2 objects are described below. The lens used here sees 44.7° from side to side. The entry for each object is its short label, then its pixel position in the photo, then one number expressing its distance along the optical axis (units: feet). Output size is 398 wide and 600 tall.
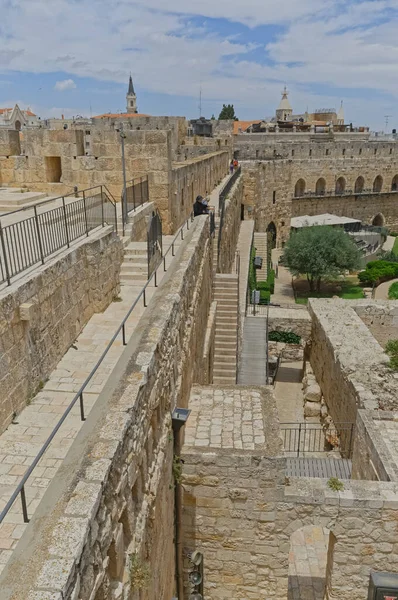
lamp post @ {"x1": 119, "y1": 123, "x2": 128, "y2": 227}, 30.36
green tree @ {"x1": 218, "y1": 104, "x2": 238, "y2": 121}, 247.70
